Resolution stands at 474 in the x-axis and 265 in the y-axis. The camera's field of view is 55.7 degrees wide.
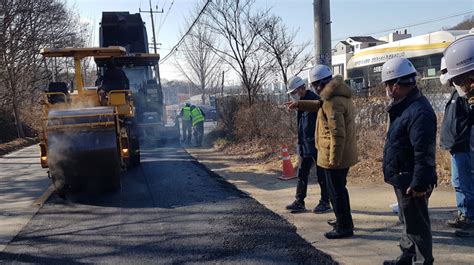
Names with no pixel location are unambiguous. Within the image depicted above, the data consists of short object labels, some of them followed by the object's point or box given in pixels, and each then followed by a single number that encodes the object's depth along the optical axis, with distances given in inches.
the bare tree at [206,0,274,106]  625.9
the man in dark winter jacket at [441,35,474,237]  201.1
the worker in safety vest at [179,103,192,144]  714.8
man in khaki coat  200.8
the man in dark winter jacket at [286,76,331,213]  247.9
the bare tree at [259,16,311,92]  618.2
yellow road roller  301.0
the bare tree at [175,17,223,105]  1405.0
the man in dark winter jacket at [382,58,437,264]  142.8
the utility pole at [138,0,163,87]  1458.2
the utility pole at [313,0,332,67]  344.8
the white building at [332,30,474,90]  740.6
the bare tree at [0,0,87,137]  828.6
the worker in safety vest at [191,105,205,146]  686.5
